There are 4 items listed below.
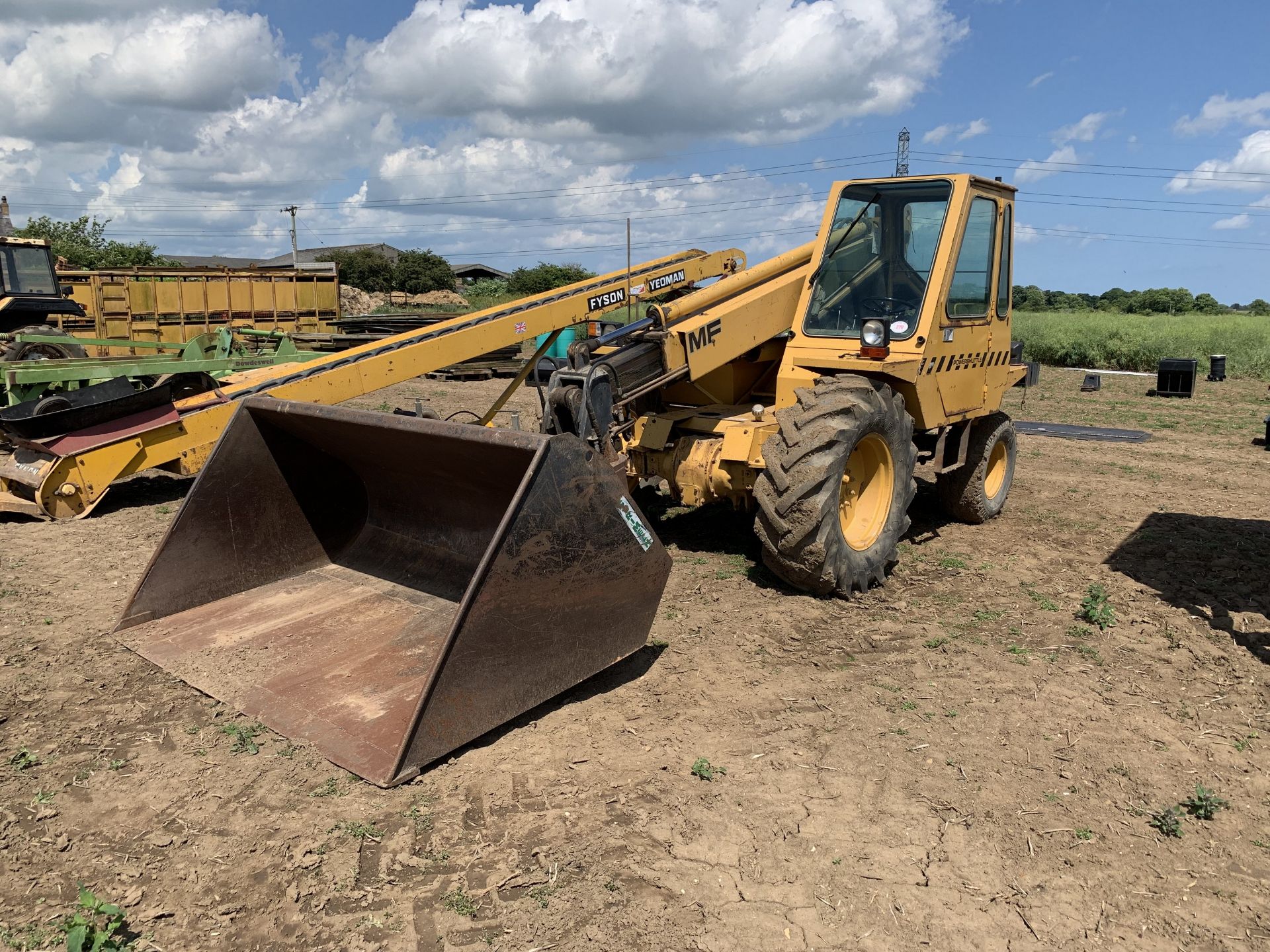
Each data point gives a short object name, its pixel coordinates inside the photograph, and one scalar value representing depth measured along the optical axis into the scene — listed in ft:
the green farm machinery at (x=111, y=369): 31.22
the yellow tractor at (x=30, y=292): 44.42
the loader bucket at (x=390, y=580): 11.64
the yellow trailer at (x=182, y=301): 67.92
